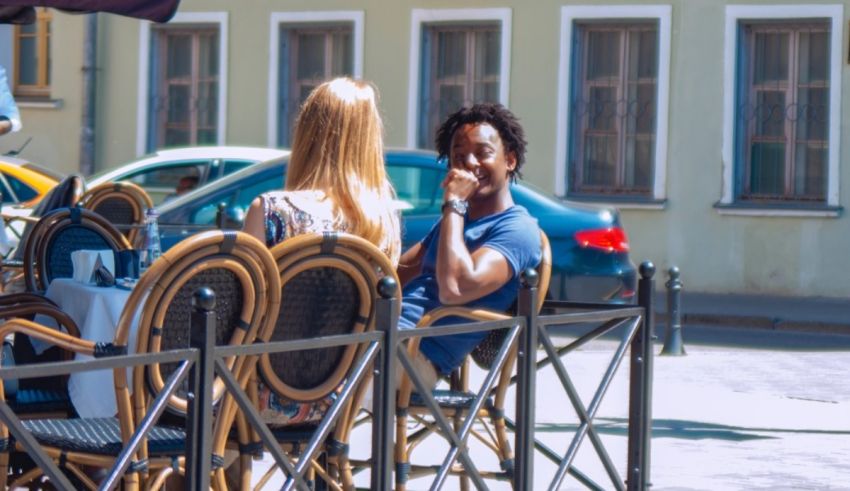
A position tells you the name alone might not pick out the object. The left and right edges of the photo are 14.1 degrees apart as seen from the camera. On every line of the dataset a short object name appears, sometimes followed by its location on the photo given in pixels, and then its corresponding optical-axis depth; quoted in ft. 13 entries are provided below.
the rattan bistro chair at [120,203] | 59.47
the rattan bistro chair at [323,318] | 29.86
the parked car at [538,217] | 85.19
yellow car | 109.26
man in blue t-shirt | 35.46
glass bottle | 41.18
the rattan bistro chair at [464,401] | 33.94
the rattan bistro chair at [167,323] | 28.10
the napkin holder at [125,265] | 39.32
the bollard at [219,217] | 77.52
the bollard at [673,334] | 79.08
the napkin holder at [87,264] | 37.41
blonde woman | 33.40
